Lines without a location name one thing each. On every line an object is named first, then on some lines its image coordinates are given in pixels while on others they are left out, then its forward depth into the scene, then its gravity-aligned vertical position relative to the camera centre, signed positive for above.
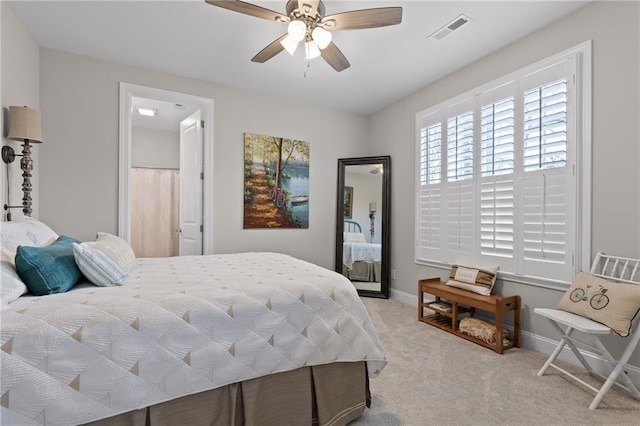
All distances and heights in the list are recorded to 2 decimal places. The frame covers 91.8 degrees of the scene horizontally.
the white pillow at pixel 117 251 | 1.73 -0.25
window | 2.42 +0.36
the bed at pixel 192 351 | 1.07 -0.59
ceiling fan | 1.97 +1.29
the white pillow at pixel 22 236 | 1.47 -0.15
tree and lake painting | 3.99 +0.37
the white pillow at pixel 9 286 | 1.18 -0.31
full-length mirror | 4.42 -0.18
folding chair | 1.88 -0.72
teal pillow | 1.35 -0.28
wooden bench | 2.63 -0.90
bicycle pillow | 1.88 -0.58
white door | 3.77 +0.32
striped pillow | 1.53 -0.29
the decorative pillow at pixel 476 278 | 2.91 -0.65
